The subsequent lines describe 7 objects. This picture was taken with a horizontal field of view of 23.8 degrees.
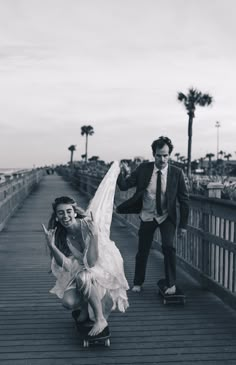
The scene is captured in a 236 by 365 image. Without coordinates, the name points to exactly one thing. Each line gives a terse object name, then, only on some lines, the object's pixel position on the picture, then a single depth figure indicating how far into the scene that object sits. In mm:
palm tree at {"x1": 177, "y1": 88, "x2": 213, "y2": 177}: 59938
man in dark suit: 5820
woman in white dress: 4508
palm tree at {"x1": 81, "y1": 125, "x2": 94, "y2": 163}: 106938
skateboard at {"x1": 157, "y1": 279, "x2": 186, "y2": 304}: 5773
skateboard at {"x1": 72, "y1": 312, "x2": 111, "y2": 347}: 4480
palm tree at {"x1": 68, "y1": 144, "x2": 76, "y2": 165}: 136375
